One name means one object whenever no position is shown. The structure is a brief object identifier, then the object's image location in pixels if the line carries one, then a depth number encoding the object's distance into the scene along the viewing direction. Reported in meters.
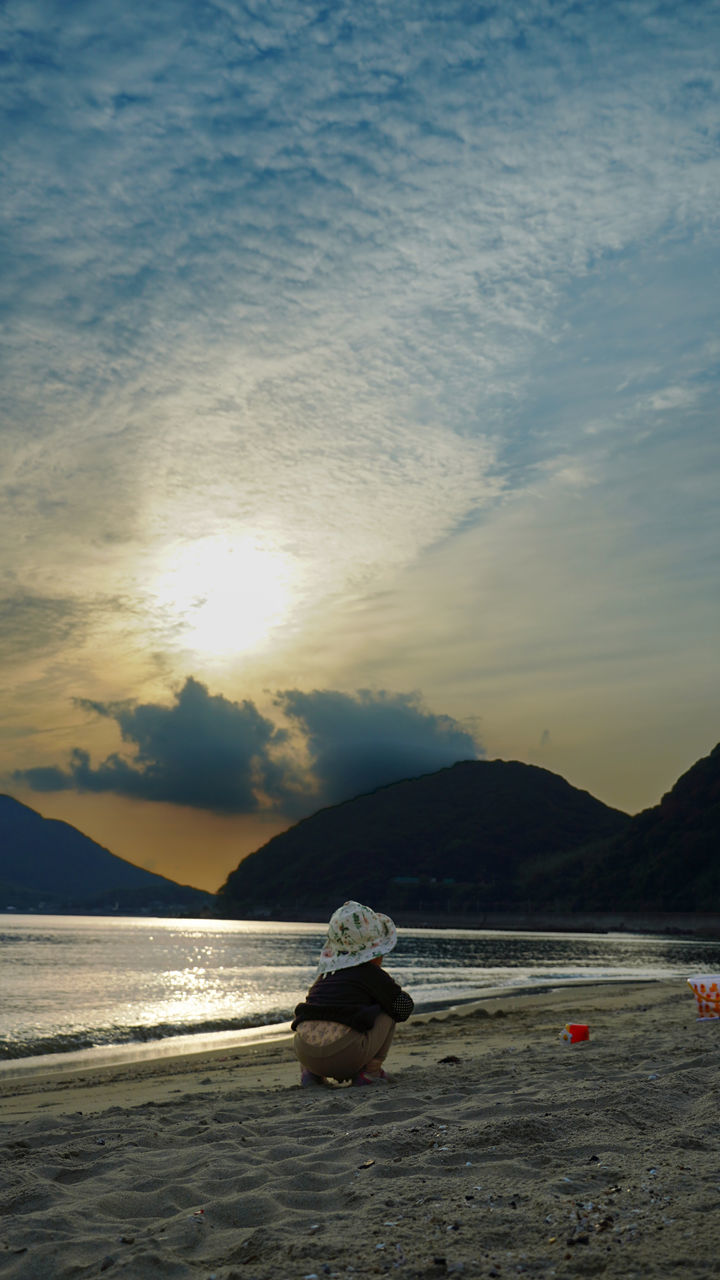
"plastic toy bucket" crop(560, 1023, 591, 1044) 9.83
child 7.12
